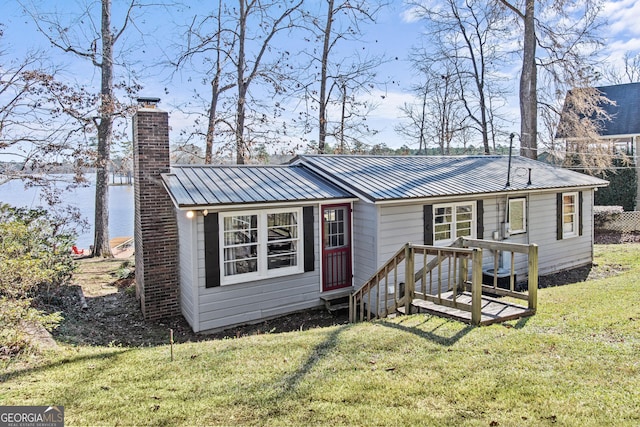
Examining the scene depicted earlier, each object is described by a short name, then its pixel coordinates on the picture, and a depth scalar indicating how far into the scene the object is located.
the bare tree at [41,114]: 10.80
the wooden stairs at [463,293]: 5.88
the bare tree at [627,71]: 33.28
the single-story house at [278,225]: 7.94
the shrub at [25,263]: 5.16
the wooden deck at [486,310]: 6.04
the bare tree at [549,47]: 19.66
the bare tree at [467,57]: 24.08
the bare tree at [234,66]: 18.91
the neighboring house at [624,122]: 22.94
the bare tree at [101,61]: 14.98
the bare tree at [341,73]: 21.28
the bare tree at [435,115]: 27.33
